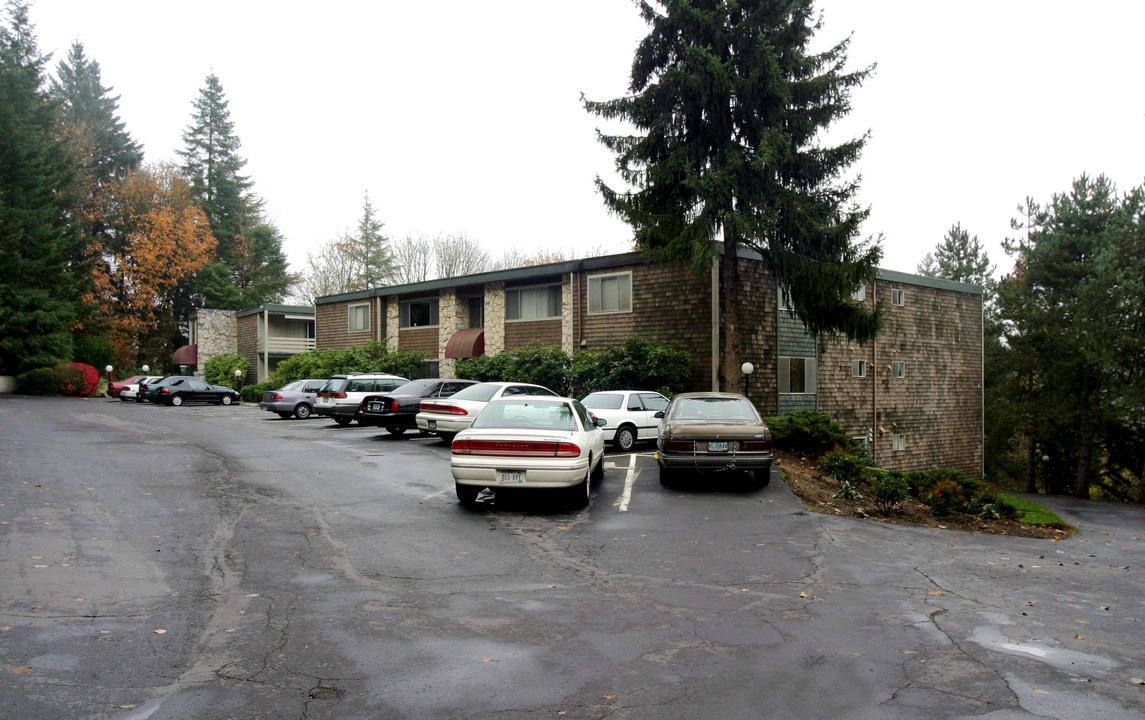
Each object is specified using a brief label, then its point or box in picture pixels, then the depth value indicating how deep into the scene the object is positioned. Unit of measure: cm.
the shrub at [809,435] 1725
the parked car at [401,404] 2067
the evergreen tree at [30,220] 4378
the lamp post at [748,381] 2375
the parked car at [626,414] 1870
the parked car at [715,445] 1238
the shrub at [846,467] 1381
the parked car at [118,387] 4371
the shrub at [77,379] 4419
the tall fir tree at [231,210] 6533
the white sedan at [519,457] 1027
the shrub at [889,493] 1169
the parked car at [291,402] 2927
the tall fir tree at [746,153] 1966
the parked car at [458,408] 1808
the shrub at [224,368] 4794
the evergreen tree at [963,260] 5834
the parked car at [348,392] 2427
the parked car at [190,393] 3838
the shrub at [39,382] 4344
